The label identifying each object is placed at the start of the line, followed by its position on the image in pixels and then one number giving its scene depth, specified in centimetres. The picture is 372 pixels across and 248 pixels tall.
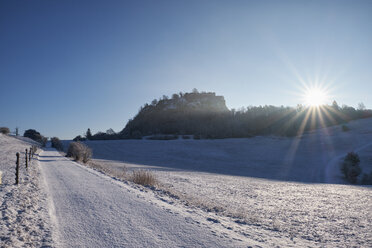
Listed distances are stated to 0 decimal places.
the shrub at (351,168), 2217
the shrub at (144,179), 1089
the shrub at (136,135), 7193
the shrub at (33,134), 9729
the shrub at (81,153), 2299
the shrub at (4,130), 5564
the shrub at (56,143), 5888
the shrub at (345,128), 5197
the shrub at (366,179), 2084
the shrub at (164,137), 6600
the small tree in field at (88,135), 8100
